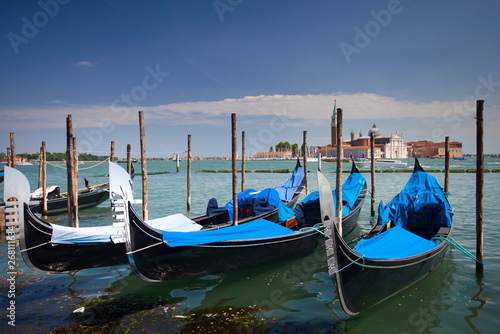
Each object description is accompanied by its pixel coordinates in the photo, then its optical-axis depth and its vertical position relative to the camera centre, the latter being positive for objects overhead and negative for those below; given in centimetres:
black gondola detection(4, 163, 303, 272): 388 -113
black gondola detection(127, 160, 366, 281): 395 -129
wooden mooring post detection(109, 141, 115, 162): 1036 +32
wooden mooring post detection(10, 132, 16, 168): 952 +30
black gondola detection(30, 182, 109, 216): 1023 -146
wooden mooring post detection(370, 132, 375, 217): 899 -67
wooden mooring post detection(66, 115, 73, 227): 678 +20
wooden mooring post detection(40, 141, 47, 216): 906 -104
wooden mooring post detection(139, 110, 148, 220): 654 -2
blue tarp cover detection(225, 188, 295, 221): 740 -97
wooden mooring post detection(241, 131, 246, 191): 1066 +55
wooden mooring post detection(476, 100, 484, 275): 454 -19
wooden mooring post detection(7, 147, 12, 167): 1137 +7
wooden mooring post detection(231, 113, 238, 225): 639 -22
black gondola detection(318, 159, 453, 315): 313 -120
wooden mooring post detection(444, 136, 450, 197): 735 -31
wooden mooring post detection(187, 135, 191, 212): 1091 +5
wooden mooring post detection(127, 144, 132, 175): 888 +4
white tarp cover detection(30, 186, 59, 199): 1025 -117
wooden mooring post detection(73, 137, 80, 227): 689 -59
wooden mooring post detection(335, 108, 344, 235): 444 -29
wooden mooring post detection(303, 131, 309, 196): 1073 +25
